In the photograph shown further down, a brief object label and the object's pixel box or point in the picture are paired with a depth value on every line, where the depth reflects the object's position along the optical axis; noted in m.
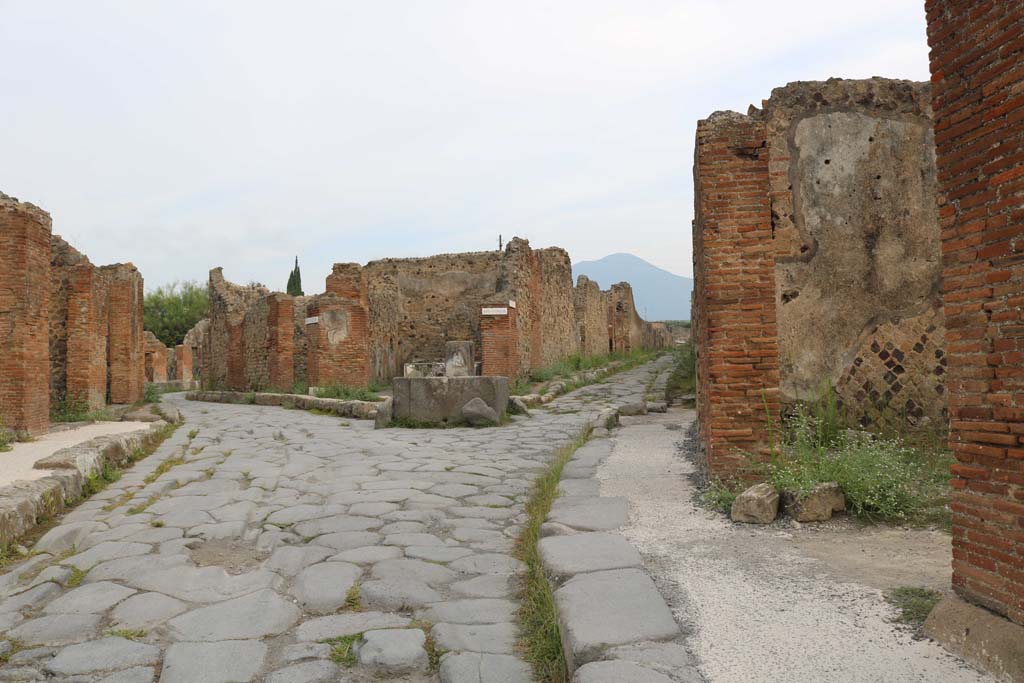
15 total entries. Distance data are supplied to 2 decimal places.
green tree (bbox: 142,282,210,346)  38.59
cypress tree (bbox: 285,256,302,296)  40.91
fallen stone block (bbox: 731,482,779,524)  3.48
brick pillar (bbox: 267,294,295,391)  15.77
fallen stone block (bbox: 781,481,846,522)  3.41
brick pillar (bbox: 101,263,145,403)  13.29
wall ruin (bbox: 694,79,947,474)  5.16
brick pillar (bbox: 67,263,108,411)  11.03
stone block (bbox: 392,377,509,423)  9.39
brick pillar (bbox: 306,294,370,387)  14.80
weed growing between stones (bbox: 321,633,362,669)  2.31
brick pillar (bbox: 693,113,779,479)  4.23
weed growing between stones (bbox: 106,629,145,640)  2.52
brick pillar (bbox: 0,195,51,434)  7.87
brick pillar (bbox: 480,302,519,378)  14.39
